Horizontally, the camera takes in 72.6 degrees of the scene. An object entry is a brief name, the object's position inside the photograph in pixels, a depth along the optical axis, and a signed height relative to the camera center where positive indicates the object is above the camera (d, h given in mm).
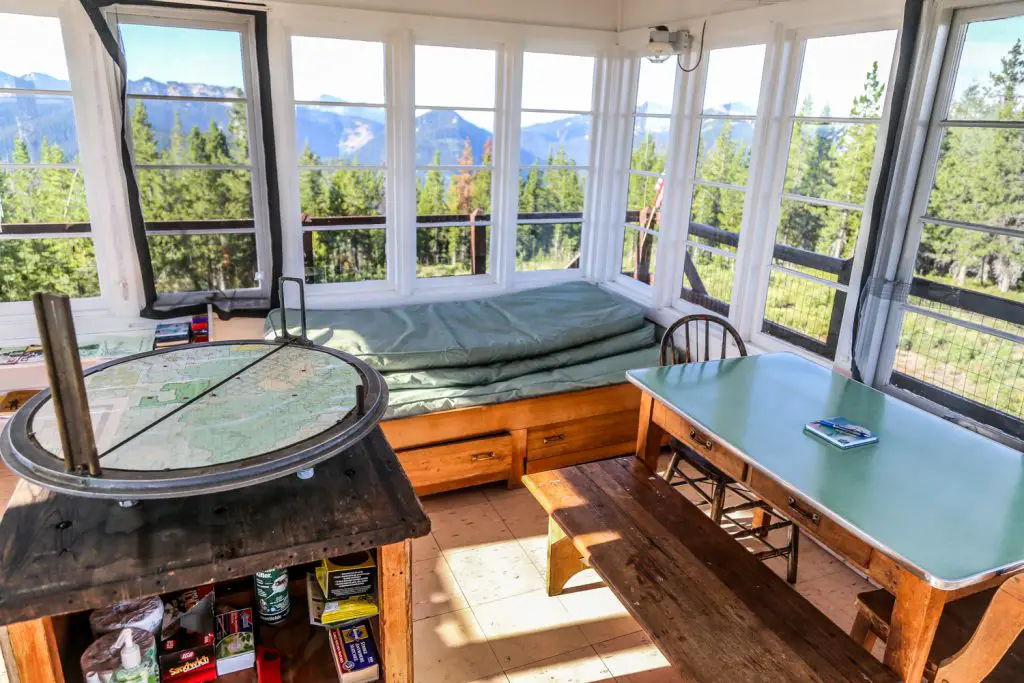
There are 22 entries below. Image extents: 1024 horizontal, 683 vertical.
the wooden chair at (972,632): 1477 -1210
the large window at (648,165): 4094 -108
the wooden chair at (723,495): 2646 -1349
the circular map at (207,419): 1447 -689
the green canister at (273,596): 1778 -1156
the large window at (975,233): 2400 -259
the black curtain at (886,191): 2549 -129
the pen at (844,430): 2176 -836
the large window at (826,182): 2904 -122
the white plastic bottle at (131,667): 1519 -1140
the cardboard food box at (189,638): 1618 -1185
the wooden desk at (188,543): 1326 -822
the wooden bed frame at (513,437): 3176 -1365
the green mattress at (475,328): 3445 -982
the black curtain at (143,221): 3309 -460
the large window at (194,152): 3455 -114
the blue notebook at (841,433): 2127 -839
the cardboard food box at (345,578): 1761 -1086
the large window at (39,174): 3256 -242
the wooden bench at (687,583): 1745 -1214
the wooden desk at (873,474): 1650 -866
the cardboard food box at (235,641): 1651 -1187
